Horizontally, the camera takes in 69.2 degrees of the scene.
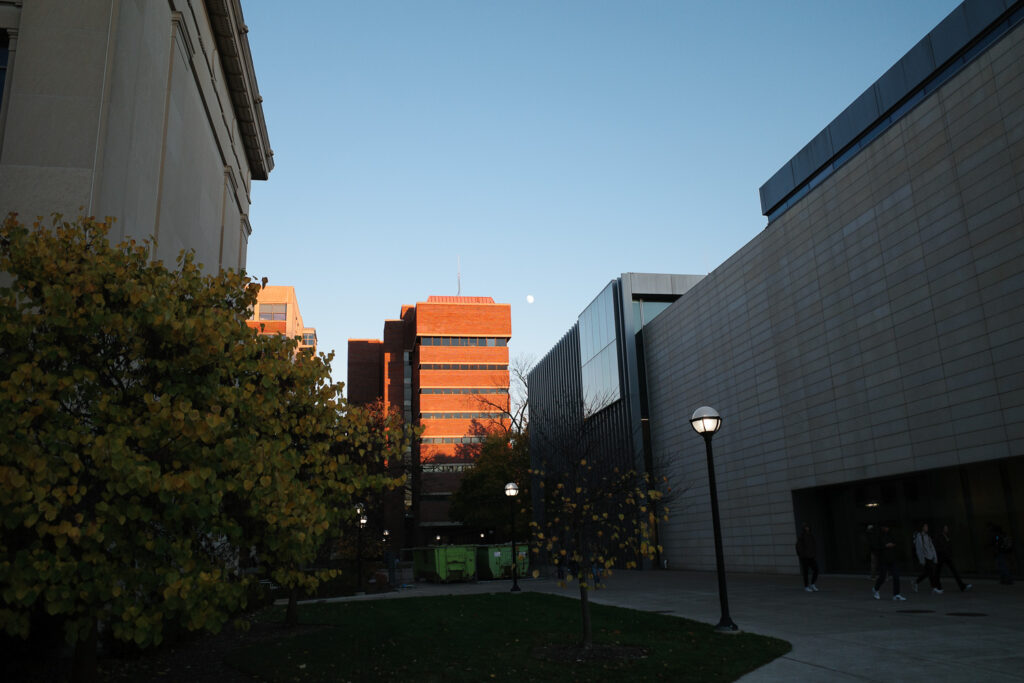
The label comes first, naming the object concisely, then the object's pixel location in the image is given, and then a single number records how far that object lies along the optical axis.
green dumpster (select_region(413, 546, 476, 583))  33.53
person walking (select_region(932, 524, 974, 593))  17.70
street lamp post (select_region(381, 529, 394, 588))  31.49
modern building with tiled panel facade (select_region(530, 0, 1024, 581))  19.30
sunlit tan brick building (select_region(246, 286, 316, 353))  122.24
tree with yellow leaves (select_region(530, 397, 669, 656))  11.01
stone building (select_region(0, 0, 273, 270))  12.22
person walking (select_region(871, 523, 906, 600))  16.52
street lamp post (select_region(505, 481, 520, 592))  26.12
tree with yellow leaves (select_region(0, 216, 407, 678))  5.91
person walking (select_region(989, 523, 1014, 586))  19.16
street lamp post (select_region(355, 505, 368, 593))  29.20
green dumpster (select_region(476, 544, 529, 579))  34.12
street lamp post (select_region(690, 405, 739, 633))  13.27
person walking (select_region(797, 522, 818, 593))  20.31
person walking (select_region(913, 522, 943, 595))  17.23
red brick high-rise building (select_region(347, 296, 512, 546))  83.12
